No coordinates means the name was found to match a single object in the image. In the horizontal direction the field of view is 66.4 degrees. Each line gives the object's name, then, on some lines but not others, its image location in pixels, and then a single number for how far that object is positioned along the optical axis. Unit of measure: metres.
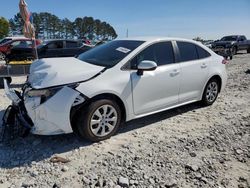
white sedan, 2.70
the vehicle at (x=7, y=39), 13.03
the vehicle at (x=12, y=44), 11.17
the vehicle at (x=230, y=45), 12.77
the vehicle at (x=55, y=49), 10.04
